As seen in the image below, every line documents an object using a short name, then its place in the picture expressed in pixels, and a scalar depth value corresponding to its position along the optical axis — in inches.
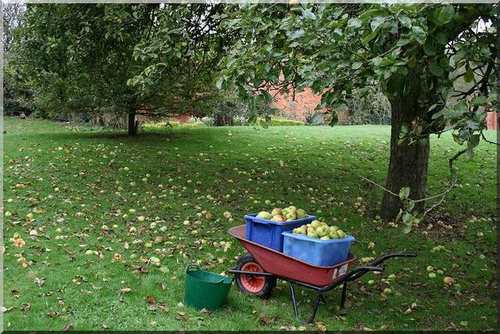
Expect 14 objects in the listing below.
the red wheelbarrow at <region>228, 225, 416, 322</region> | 175.2
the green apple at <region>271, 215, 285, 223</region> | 185.2
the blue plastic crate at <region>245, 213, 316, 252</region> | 182.5
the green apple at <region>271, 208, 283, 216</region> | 191.5
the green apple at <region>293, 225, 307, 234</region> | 179.4
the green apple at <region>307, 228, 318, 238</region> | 175.9
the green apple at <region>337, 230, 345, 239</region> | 180.5
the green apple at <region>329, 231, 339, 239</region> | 177.5
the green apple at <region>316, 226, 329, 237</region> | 176.6
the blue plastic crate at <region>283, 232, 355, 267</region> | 171.5
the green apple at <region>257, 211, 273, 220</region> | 187.9
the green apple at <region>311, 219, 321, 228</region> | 181.8
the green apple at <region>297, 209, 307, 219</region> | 198.7
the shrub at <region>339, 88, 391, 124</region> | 932.9
